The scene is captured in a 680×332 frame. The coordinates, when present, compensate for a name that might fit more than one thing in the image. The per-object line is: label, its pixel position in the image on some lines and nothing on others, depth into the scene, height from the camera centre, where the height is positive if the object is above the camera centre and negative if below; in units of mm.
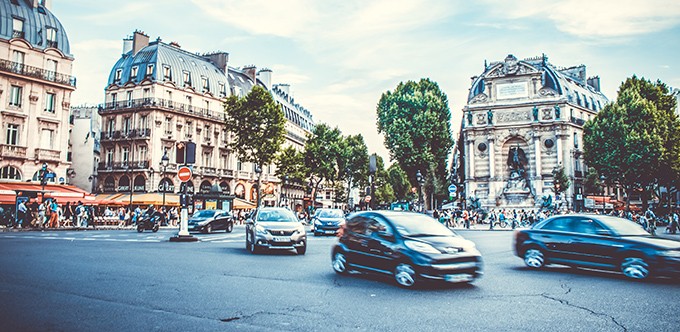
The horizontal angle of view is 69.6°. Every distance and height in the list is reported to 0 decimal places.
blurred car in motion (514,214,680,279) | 10031 -1150
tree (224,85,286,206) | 45000 +6407
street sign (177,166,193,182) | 18719 +745
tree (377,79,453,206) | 55312 +7610
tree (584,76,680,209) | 46188 +5463
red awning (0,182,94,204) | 32000 -8
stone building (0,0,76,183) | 36594 +7914
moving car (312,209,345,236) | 25453 -1563
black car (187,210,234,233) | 25984 -1564
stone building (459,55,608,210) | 58781 +7673
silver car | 14180 -1136
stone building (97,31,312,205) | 49844 +7739
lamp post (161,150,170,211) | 47912 +2739
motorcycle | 28359 -1728
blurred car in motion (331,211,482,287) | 8648 -1052
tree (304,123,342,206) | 61750 +5343
